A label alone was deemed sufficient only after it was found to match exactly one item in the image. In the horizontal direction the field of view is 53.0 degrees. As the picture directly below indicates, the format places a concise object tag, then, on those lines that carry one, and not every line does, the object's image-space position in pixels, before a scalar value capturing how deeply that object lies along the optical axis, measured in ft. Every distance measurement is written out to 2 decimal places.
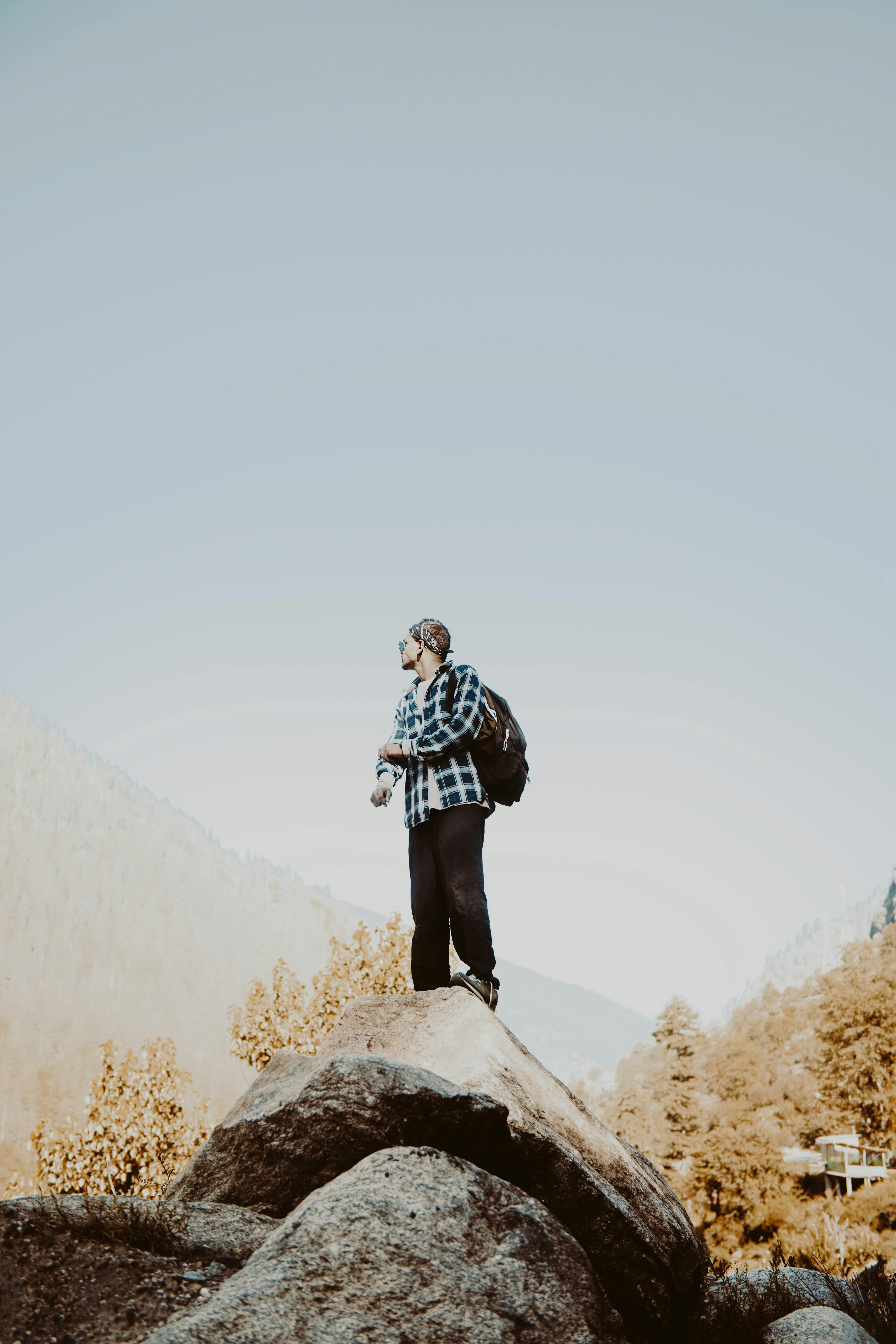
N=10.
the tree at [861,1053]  146.20
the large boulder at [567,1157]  16.20
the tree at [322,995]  65.26
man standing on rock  21.45
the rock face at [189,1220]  13.56
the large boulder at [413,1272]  11.01
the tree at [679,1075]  172.96
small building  135.64
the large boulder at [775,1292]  18.75
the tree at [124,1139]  71.15
